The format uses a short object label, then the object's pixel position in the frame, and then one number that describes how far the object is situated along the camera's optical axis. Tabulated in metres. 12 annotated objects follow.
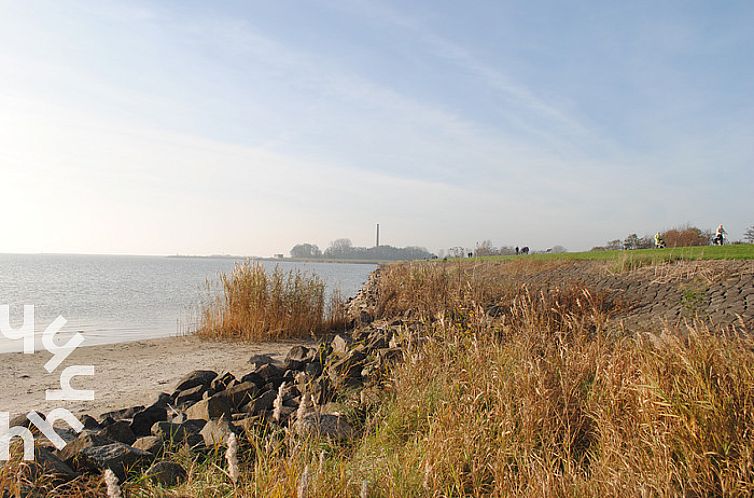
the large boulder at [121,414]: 5.62
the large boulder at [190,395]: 6.41
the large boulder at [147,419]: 5.21
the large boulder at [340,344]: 7.28
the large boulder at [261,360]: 7.52
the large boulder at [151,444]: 4.25
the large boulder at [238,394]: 5.73
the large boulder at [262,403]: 5.55
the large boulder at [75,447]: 3.80
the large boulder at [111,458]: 3.76
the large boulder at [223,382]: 6.66
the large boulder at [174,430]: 4.57
